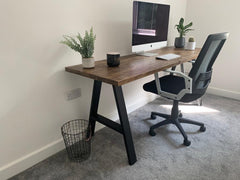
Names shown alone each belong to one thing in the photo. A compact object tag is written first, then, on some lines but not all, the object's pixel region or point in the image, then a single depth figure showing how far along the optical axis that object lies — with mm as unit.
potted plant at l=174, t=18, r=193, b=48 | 2430
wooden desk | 1323
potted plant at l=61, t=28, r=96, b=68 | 1427
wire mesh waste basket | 1644
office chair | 1476
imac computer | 1787
